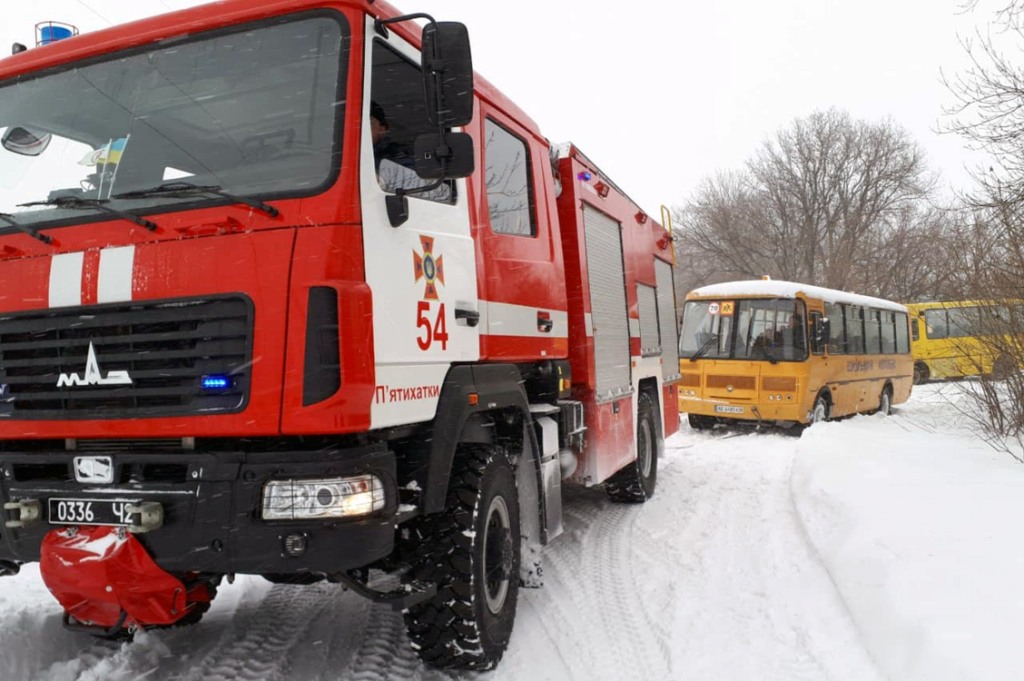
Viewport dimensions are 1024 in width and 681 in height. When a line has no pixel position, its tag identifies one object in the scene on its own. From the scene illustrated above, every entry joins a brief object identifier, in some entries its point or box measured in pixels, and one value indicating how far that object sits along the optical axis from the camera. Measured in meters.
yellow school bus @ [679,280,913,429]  13.37
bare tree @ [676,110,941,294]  42.91
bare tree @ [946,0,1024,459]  8.11
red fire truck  2.79
